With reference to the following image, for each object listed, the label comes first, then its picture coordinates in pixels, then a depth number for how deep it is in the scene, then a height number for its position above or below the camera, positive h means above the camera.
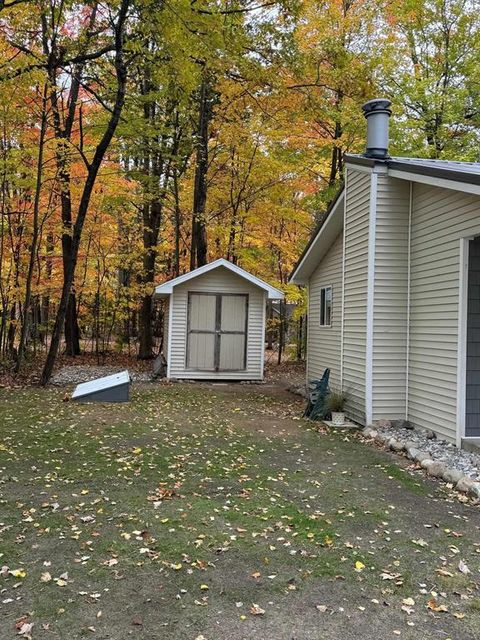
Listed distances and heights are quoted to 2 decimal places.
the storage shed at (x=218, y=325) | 11.95 +0.03
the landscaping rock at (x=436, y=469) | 4.96 -1.38
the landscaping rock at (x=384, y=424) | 6.98 -1.30
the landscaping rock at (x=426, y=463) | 5.17 -1.36
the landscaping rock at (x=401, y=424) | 6.95 -1.29
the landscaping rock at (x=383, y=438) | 6.34 -1.37
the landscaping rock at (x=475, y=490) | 4.32 -1.36
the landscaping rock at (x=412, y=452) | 5.58 -1.36
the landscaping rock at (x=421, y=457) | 5.39 -1.36
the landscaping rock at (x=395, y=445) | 5.96 -1.37
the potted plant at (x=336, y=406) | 7.46 -1.18
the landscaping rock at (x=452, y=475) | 4.73 -1.36
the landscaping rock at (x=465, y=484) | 4.45 -1.36
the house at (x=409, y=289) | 5.89 +0.58
